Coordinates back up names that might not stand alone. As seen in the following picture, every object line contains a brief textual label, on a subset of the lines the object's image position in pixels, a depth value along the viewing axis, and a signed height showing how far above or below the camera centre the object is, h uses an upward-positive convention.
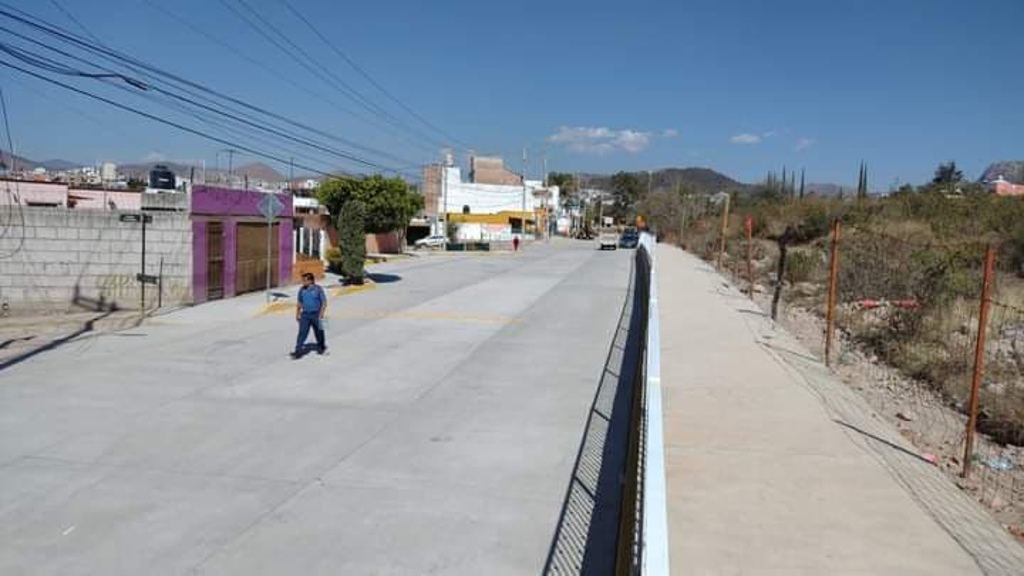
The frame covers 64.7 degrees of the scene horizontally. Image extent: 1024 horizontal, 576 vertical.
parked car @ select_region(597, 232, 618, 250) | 61.47 -0.89
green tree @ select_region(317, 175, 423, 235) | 36.94 +0.94
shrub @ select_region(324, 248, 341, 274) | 32.50 -1.77
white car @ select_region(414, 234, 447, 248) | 64.12 -1.66
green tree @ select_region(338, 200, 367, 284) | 24.45 -0.57
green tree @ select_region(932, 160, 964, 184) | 61.96 +5.96
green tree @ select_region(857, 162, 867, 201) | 44.07 +3.23
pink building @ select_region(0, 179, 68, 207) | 28.81 +0.41
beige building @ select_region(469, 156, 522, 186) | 121.50 +7.86
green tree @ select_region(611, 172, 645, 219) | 160.25 +7.92
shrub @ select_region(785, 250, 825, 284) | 24.02 -0.91
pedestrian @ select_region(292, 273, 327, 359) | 13.16 -1.51
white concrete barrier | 3.23 -1.26
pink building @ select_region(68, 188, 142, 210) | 33.06 +0.35
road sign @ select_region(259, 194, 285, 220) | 20.47 +0.21
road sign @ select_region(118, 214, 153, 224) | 18.87 -0.24
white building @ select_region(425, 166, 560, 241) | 85.19 +1.99
